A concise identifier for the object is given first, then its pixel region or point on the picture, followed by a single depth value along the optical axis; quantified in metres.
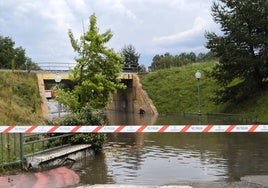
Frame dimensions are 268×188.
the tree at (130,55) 66.25
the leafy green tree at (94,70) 22.78
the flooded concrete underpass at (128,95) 40.24
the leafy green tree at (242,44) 27.72
